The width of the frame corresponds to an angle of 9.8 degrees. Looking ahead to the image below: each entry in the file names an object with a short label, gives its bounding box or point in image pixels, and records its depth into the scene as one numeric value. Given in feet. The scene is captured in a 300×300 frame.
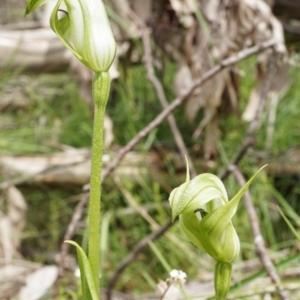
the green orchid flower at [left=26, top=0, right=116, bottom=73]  2.02
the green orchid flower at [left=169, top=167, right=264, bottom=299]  1.96
